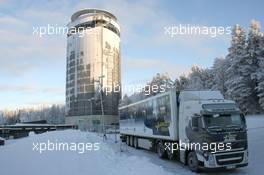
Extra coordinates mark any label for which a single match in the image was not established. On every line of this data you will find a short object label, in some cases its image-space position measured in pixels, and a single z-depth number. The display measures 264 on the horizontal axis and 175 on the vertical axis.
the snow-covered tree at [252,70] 28.36
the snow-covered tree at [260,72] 26.44
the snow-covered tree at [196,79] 44.07
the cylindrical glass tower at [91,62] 73.58
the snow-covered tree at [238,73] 28.31
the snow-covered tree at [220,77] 34.65
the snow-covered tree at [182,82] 52.62
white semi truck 9.34
